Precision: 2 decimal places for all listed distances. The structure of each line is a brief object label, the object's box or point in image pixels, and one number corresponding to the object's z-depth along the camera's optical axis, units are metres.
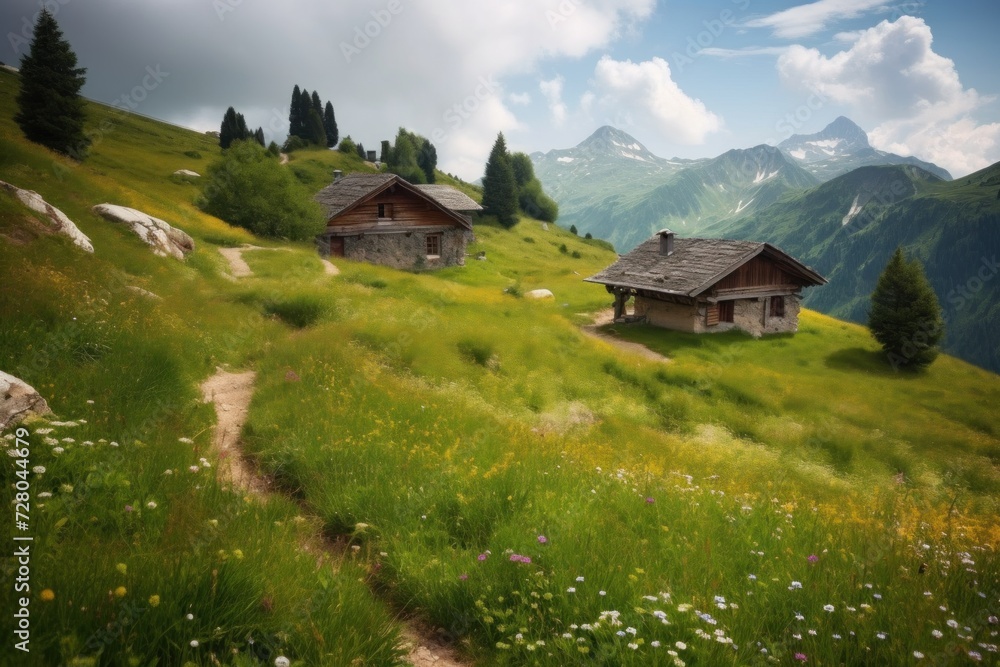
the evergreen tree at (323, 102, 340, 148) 114.56
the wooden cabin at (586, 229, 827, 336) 35.12
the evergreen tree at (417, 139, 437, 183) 110.81
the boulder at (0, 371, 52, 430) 5.30
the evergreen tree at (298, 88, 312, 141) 105.62
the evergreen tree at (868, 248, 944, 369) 33.34
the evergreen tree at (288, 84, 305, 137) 107.12
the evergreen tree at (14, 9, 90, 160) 38.09
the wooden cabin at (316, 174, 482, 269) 40.12
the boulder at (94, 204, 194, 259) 21.62
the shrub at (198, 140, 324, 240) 36.93
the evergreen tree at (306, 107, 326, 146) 104.44
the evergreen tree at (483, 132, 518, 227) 87.06
